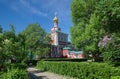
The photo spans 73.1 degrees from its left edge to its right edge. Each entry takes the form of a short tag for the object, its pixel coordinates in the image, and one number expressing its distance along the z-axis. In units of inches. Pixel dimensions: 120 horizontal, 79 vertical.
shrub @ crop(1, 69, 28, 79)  166.0
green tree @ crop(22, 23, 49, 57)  800.7
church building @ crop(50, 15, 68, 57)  1245.5
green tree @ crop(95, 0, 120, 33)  271.8
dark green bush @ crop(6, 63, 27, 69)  257.3
